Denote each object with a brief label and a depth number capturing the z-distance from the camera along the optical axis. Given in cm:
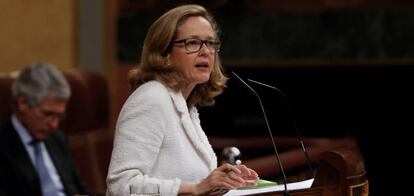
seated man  928
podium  538
